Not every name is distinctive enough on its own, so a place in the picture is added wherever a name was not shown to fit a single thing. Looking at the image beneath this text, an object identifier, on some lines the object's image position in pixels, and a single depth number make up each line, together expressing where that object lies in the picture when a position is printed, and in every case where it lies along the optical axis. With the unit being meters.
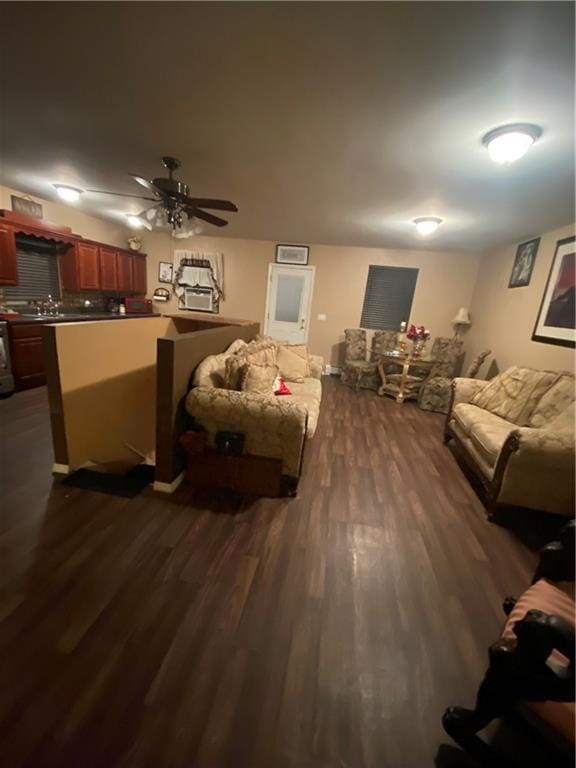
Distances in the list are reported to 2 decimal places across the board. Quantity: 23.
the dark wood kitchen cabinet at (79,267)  4.62
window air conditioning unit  6.08
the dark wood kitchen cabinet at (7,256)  3.61
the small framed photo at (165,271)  6.07
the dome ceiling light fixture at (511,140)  1.71
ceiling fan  2.40
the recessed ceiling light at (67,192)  3.61
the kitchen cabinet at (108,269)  5.09
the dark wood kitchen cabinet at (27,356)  3.55
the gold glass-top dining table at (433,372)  4.79
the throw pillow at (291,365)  3.43
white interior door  5.77
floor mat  2.10
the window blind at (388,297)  5.58
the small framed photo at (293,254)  5.64
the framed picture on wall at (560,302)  2.98
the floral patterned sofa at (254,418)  2.03
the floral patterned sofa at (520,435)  1.97
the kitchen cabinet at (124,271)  5.45
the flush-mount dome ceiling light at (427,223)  3.47
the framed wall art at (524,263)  3.72
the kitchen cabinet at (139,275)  5.84
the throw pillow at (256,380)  2.31
